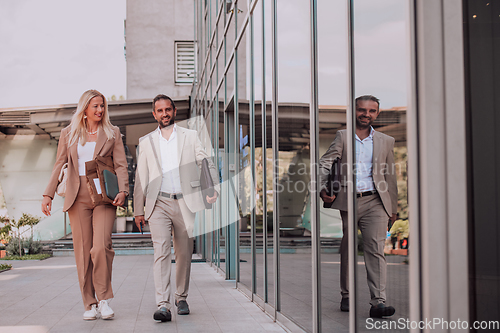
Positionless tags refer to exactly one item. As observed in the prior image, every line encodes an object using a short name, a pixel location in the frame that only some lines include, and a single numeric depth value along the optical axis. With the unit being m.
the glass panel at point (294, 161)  3.77
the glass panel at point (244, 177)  6.12
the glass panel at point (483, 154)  1.85
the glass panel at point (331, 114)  3.01
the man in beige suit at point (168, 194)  4.73
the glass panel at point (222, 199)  8.58
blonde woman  4.64
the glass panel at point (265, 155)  4.98
